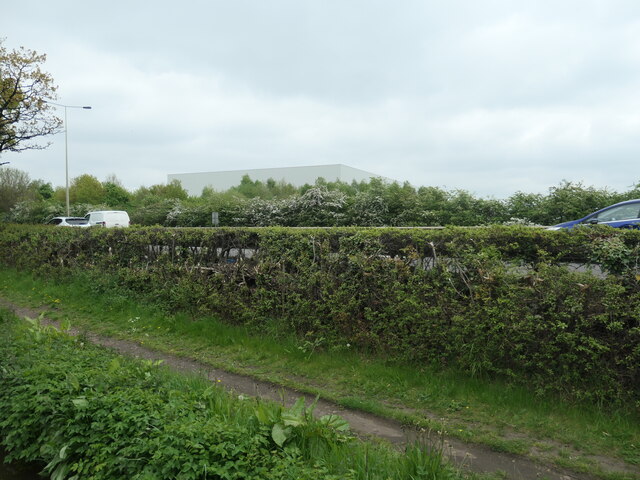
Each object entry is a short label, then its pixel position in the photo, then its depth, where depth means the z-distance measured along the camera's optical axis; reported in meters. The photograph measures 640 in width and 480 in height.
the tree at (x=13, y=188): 47.75
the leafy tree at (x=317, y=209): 24.45
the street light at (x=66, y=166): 39.60
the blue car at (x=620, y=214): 10.86
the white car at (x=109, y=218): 27.33
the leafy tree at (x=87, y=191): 53.41
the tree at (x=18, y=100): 18.25
